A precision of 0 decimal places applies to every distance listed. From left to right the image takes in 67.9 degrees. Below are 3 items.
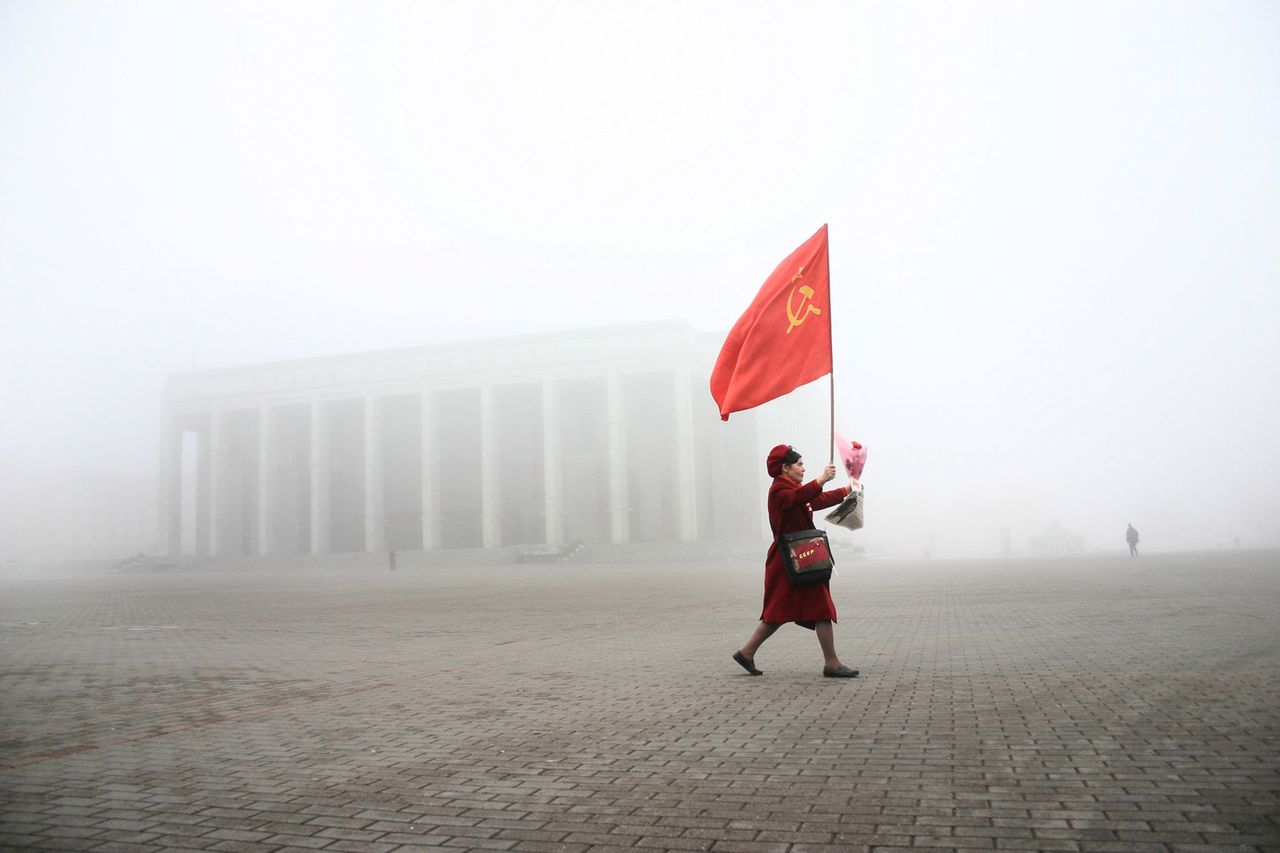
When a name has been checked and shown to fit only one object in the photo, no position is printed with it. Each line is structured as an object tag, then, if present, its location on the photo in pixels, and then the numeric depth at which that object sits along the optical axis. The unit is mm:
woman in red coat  7023
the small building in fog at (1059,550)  63281
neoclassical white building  66250
